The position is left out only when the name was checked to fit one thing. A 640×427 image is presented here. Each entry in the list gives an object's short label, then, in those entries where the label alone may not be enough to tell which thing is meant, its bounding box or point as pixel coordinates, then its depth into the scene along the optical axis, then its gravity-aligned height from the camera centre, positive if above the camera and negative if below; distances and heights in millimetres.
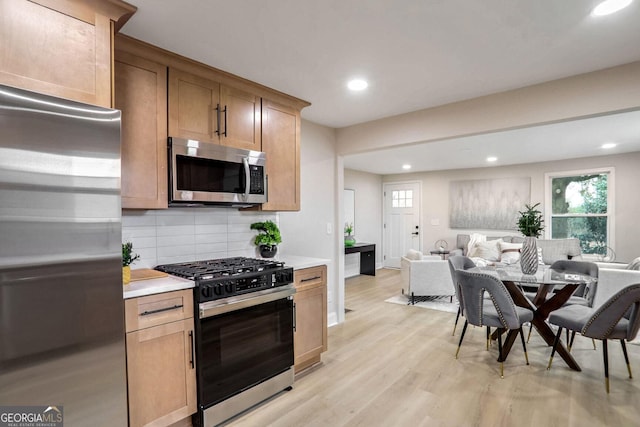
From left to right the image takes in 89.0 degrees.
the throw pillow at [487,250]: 6129 -816
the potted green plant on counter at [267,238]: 3023 -268
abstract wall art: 6637 +126
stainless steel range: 1988 -829
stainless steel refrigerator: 1280 -208
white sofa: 3320 -768
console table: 7169 -1176
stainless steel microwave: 2207 +263
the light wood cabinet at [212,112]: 2246 +733
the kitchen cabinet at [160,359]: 1750 -841
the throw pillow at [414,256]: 5180 -759
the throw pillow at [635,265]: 3508 -642
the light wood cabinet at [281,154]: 2842 +505
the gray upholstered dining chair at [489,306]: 2672 -834
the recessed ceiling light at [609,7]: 1657 +1042
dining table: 2770 -798
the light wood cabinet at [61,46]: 1396 +763
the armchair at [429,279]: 4840 -1055
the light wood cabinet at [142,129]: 1996 +518
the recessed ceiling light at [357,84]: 2663 +1043
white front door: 7973 -310
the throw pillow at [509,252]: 5762 -812
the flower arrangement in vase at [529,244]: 3117 -357
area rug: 4629 -1427
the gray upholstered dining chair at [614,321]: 2289 -855
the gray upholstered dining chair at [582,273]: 3214 -669
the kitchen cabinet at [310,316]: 2670 -915
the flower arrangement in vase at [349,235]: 6311 -563
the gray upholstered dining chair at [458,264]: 3189 -598
